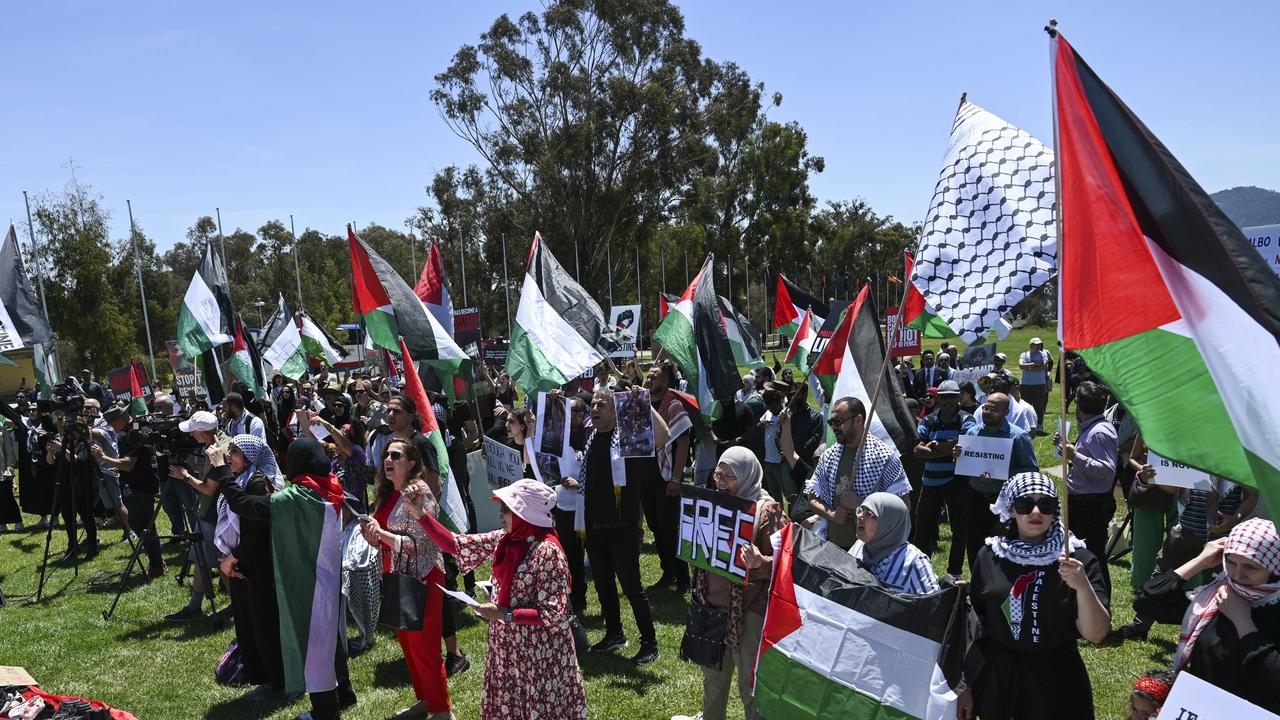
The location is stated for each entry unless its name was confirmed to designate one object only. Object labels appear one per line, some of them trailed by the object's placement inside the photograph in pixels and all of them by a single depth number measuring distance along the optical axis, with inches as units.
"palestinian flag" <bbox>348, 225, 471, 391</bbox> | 386.0
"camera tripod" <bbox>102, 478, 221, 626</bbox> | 322.3
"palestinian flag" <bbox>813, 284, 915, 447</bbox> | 268.5
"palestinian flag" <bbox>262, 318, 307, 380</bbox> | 692.7
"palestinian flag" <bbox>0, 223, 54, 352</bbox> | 473.7
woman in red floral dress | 185.0
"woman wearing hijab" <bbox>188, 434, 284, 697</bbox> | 240.8
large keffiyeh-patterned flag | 206.1
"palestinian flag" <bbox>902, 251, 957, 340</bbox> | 286.7
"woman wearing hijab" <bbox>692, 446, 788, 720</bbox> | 188.7
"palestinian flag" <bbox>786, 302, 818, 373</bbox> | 669.3
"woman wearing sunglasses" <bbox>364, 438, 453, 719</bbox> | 220.2
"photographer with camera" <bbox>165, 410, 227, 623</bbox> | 329.1
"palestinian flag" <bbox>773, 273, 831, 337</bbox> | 734.5
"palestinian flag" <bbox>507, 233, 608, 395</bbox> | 357.1
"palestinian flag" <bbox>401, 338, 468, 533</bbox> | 261.0
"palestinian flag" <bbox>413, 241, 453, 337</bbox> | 489.7
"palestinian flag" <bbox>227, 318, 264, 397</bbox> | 534.9
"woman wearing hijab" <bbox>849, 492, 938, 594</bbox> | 169.9
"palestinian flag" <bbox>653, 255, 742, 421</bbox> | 377.1
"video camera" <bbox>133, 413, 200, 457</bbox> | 349.7
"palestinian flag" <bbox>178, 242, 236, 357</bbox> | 535.2
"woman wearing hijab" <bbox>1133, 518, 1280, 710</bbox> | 132.6
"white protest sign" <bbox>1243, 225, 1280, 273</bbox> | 357.7
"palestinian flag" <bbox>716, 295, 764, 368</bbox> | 599.2
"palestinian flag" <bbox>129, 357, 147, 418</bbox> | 604.1
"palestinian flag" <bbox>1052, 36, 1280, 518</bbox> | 124.2
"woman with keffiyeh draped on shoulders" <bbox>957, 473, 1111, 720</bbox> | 151.3
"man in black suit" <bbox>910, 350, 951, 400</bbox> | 683.4
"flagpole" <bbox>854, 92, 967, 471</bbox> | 192.9
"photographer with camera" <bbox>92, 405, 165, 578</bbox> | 391.9
